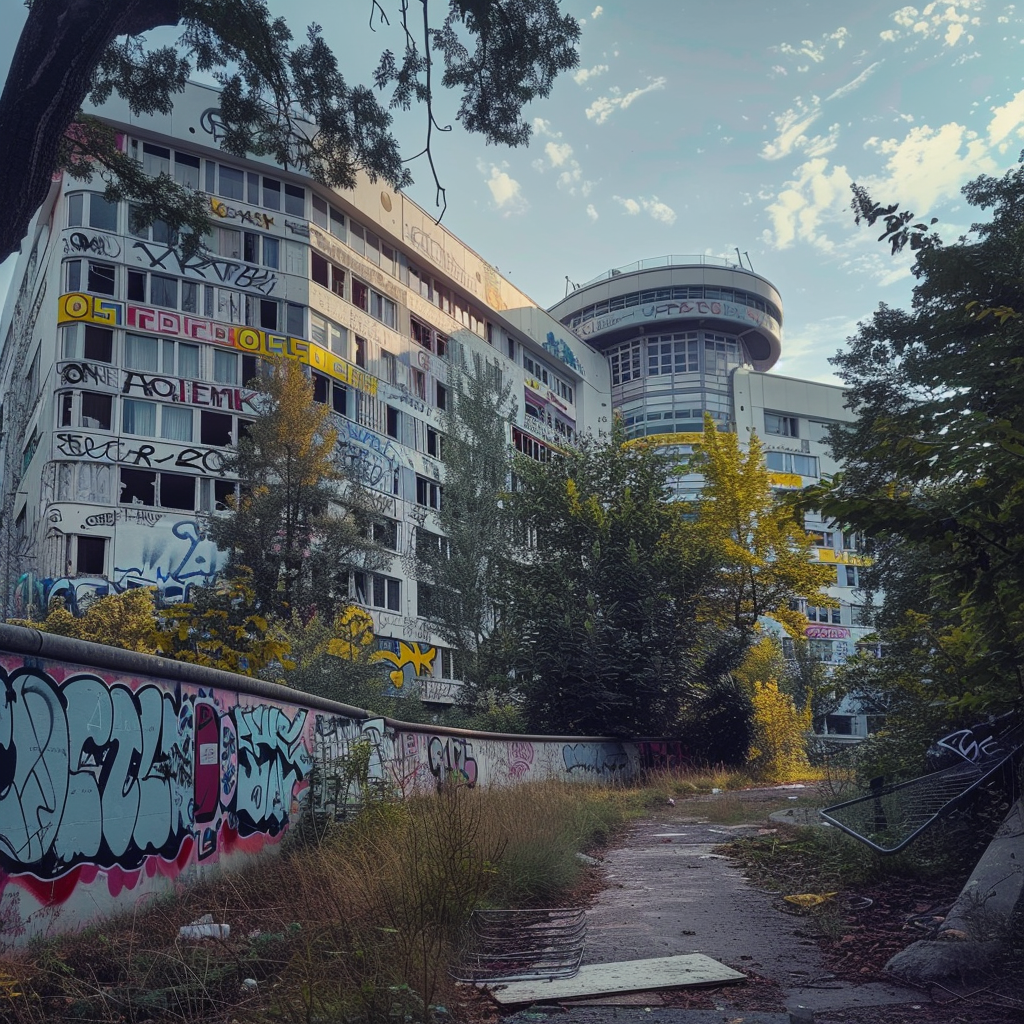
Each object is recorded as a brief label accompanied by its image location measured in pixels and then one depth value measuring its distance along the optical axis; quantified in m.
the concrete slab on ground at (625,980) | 5.57
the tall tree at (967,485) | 5.82
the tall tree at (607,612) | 27.05
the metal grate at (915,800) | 7.70
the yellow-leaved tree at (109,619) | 20.75
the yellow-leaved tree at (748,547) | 33.81
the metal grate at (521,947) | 6.02
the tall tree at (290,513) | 26.91
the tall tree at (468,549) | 31.78
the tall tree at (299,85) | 10.09
